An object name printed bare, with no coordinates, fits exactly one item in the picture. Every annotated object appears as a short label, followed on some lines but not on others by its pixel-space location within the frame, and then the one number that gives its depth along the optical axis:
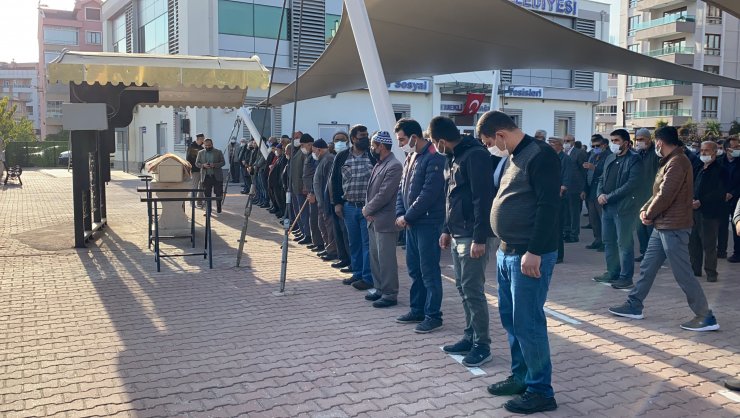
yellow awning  9.71
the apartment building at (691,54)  61.22
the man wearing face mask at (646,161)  7.86
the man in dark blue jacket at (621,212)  7.83
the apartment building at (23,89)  107.31
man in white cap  6.83
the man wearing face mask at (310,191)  10.80
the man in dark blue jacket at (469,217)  5.03
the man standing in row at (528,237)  4.07
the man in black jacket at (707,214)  8.74
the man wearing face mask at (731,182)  10.05
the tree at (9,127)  48.19
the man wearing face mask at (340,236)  9.10
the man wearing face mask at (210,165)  15.47
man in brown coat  6.18
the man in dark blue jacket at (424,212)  5.99
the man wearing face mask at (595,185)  11.50
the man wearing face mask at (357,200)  7.78
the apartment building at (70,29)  79.88
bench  27.12
